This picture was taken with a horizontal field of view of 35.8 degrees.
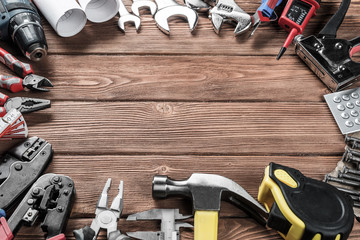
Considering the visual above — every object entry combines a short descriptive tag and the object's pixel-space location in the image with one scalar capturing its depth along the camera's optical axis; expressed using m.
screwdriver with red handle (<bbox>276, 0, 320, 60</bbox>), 0.74
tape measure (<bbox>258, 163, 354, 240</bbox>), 0.55
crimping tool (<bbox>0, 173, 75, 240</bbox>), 0.56
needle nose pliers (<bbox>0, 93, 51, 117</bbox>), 0.65
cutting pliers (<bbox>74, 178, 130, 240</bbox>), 0.55
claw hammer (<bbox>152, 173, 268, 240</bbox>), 0.57
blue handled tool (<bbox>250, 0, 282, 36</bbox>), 0.74
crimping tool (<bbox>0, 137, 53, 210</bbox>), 0.58
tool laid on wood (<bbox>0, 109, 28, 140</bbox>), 0.60
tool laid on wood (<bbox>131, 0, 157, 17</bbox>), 0.77
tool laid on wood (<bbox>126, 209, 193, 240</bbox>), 0.57
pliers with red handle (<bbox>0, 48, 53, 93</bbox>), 0.67
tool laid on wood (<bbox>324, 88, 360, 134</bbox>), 0.67
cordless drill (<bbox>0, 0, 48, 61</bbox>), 0.69
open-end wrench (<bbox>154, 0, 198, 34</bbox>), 0.76
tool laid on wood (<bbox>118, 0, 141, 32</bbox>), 0.75
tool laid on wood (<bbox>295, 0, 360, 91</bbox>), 0.70
